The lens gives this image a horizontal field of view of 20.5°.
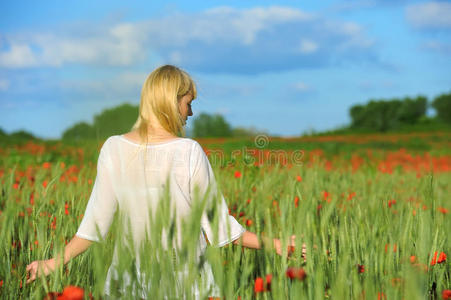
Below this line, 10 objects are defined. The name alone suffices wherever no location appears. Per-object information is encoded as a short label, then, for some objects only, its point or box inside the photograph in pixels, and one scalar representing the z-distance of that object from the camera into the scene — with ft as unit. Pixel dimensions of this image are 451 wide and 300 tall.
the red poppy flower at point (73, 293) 11.91
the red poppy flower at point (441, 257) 13.82
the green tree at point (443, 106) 197.56
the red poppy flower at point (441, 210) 18.18
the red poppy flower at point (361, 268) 13.41
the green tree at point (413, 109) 178.00
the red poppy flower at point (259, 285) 12.41
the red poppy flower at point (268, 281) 12.49
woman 13.54
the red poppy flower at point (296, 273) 12.22
